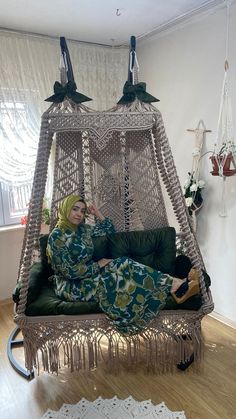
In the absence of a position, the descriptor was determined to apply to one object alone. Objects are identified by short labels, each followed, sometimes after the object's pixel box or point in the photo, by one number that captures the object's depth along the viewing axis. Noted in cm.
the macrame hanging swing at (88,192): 202
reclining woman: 198
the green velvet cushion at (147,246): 243
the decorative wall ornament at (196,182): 274
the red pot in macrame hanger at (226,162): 239
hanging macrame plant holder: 240
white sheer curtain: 282
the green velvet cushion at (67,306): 199
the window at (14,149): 287
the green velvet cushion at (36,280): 204
